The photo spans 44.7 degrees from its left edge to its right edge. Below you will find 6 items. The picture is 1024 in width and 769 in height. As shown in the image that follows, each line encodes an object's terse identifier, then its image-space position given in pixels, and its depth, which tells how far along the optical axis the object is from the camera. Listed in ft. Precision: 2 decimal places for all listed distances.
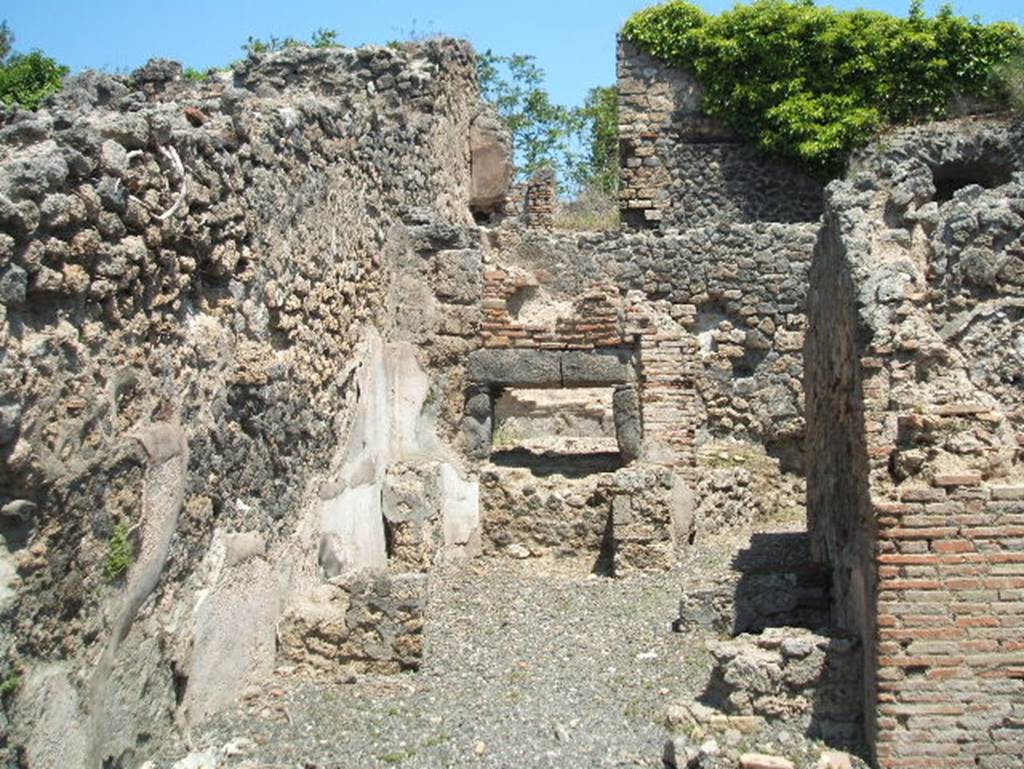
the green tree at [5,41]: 77.93
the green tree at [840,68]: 53.72
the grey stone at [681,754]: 16.89
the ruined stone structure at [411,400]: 14.99
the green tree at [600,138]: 93.56
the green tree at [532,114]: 100.99
